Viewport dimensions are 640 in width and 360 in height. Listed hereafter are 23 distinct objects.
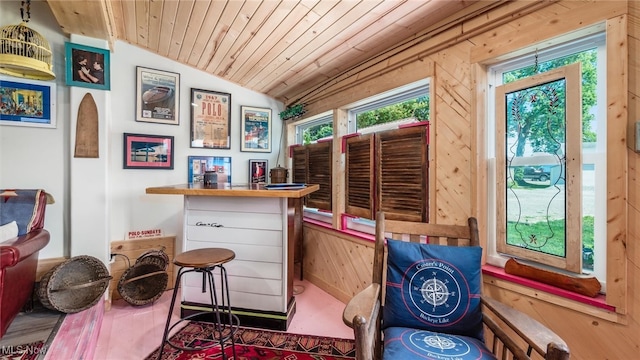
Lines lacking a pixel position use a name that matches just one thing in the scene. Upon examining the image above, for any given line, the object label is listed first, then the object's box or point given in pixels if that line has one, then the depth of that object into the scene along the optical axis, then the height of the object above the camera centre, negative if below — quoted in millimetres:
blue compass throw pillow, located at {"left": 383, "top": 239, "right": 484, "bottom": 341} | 1313 -562
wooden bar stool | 1626 -513
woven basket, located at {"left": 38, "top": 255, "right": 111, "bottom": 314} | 1990 -839
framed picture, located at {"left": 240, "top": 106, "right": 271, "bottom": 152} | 3465 +661
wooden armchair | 957 -573
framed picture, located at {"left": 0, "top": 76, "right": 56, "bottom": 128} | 2170 +624
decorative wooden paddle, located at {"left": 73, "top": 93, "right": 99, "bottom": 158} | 2336 +428
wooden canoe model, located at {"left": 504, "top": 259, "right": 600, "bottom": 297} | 1286 -510
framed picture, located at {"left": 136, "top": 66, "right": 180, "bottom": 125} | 2873 +910
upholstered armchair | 1553 -412
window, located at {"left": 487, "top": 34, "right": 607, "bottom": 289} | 1337 +120
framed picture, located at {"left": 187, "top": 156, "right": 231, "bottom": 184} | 3152 +145
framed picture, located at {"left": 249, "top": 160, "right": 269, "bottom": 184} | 3533 +106
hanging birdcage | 1690 +894
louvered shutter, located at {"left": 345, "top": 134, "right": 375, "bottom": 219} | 2439 +31
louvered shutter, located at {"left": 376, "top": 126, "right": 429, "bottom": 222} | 2037 +53
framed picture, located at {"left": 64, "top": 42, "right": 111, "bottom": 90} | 2270 +974
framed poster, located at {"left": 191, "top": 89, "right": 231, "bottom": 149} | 3156 +719
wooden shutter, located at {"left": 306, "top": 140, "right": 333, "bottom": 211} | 3033 +88
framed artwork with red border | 2822 +293
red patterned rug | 1856 -1235
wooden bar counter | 2195 -567
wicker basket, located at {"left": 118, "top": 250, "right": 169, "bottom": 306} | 2457 -967
